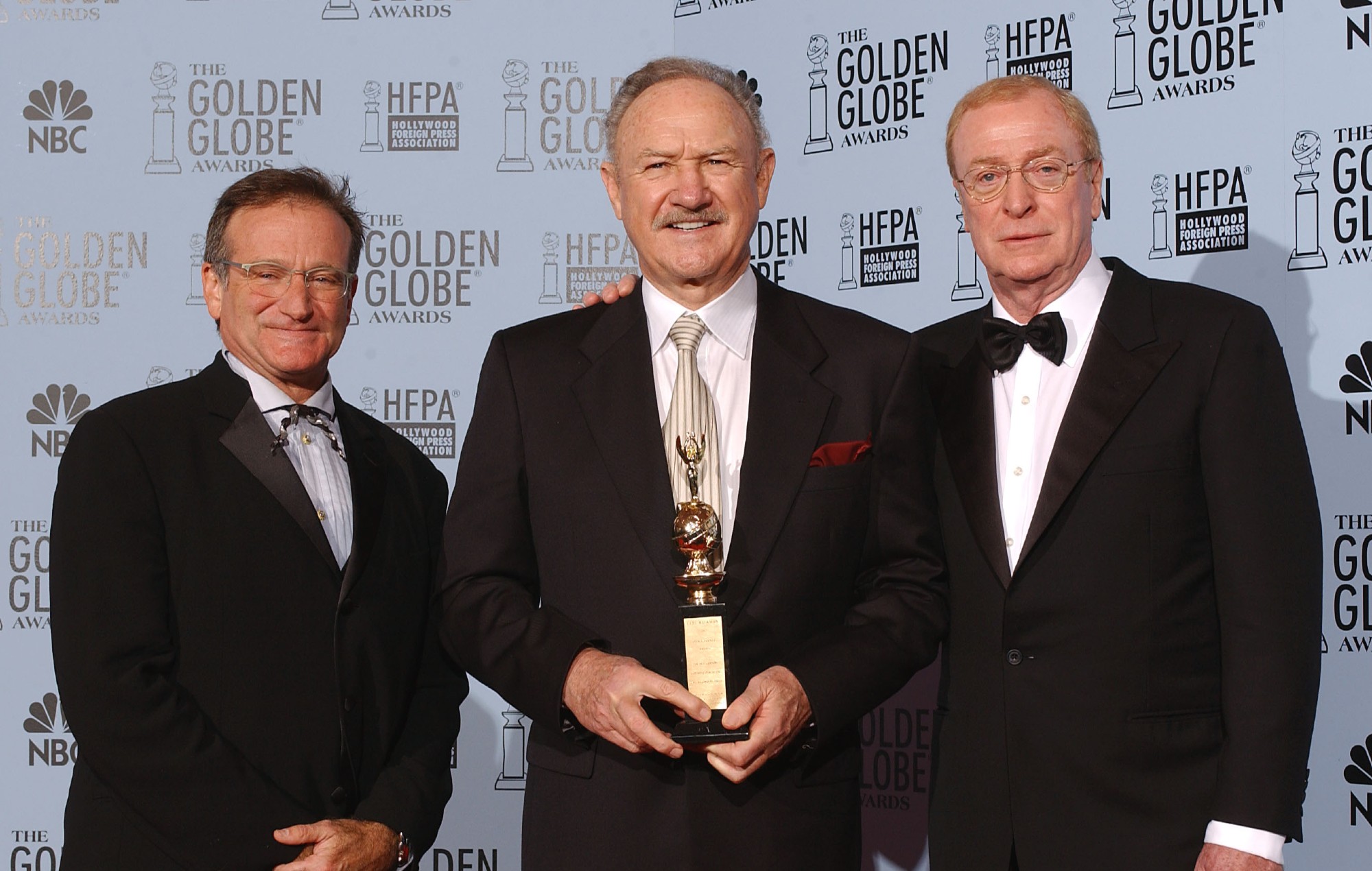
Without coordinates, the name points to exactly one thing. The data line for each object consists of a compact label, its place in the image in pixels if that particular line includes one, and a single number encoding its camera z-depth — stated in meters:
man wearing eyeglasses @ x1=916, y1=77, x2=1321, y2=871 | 2.45
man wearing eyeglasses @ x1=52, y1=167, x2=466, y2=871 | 2.44
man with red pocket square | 2.32
